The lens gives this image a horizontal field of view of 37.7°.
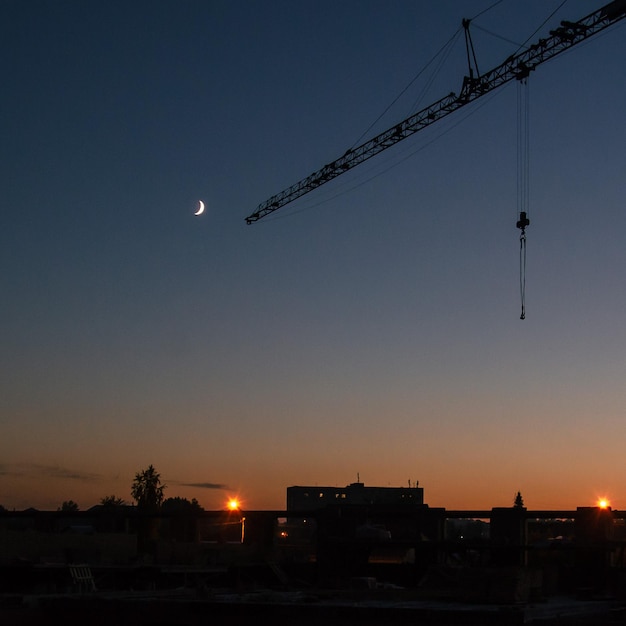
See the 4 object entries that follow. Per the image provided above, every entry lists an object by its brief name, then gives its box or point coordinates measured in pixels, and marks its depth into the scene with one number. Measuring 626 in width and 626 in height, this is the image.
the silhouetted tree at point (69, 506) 171.09
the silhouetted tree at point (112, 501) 129.20
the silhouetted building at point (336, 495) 160.62
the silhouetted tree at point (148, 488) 92.44
